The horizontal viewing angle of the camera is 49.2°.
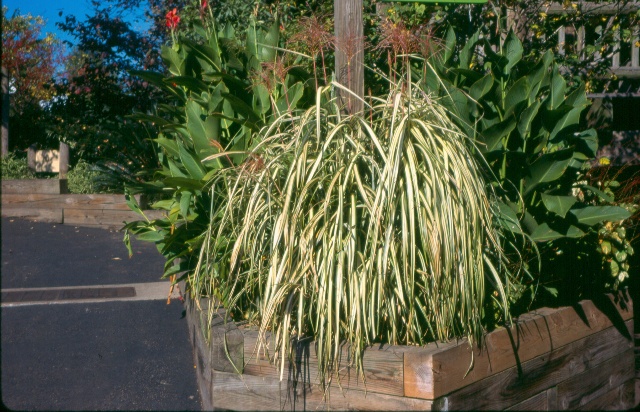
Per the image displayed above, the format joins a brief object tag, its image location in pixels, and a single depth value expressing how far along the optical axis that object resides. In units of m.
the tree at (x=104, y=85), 11.26
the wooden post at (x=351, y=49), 3.85
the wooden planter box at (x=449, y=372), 3.08
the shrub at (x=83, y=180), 10.78
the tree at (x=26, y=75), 14.30
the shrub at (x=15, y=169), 11.85
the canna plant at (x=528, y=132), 3.67
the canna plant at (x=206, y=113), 3.85
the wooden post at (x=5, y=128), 12.76
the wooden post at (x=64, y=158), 11.48
